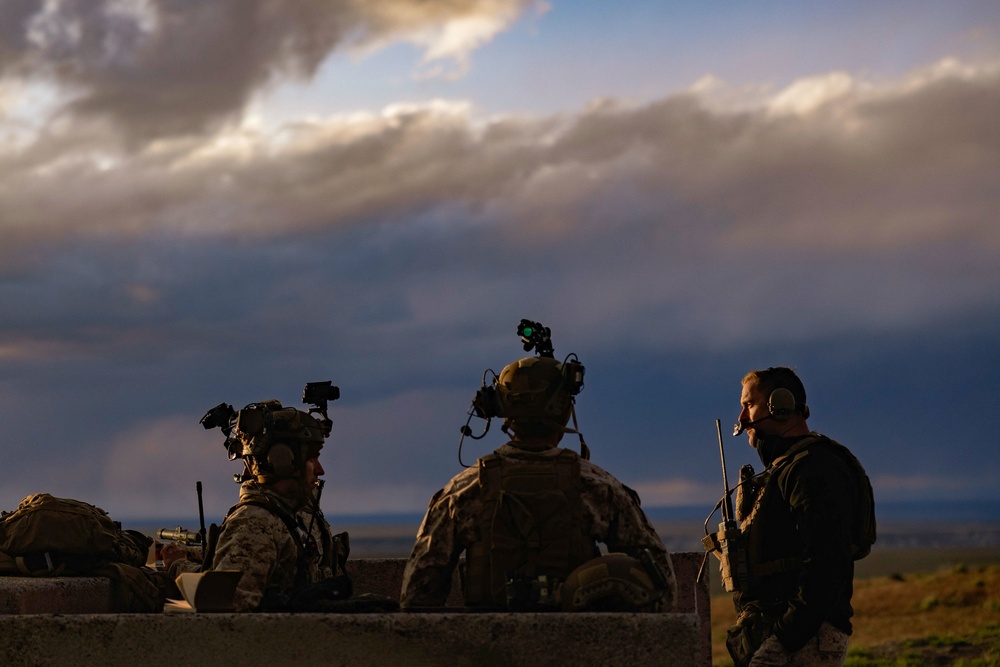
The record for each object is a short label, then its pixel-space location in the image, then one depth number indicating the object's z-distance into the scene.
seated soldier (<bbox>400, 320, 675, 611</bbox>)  7.36
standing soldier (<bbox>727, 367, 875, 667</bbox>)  8.73
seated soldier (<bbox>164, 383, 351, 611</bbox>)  8.04
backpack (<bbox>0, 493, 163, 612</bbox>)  8.59
